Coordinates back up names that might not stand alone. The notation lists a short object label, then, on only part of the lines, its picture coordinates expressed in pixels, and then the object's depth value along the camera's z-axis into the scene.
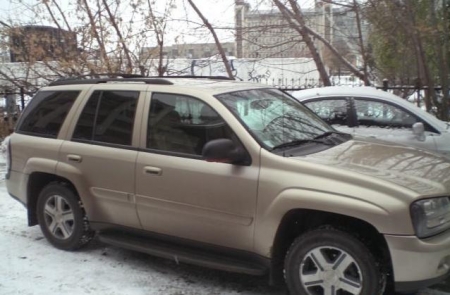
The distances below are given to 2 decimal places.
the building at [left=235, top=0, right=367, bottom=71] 10.61
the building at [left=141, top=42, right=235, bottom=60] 11.45
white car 6.34
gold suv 3.31
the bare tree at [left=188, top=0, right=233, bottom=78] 11.03
